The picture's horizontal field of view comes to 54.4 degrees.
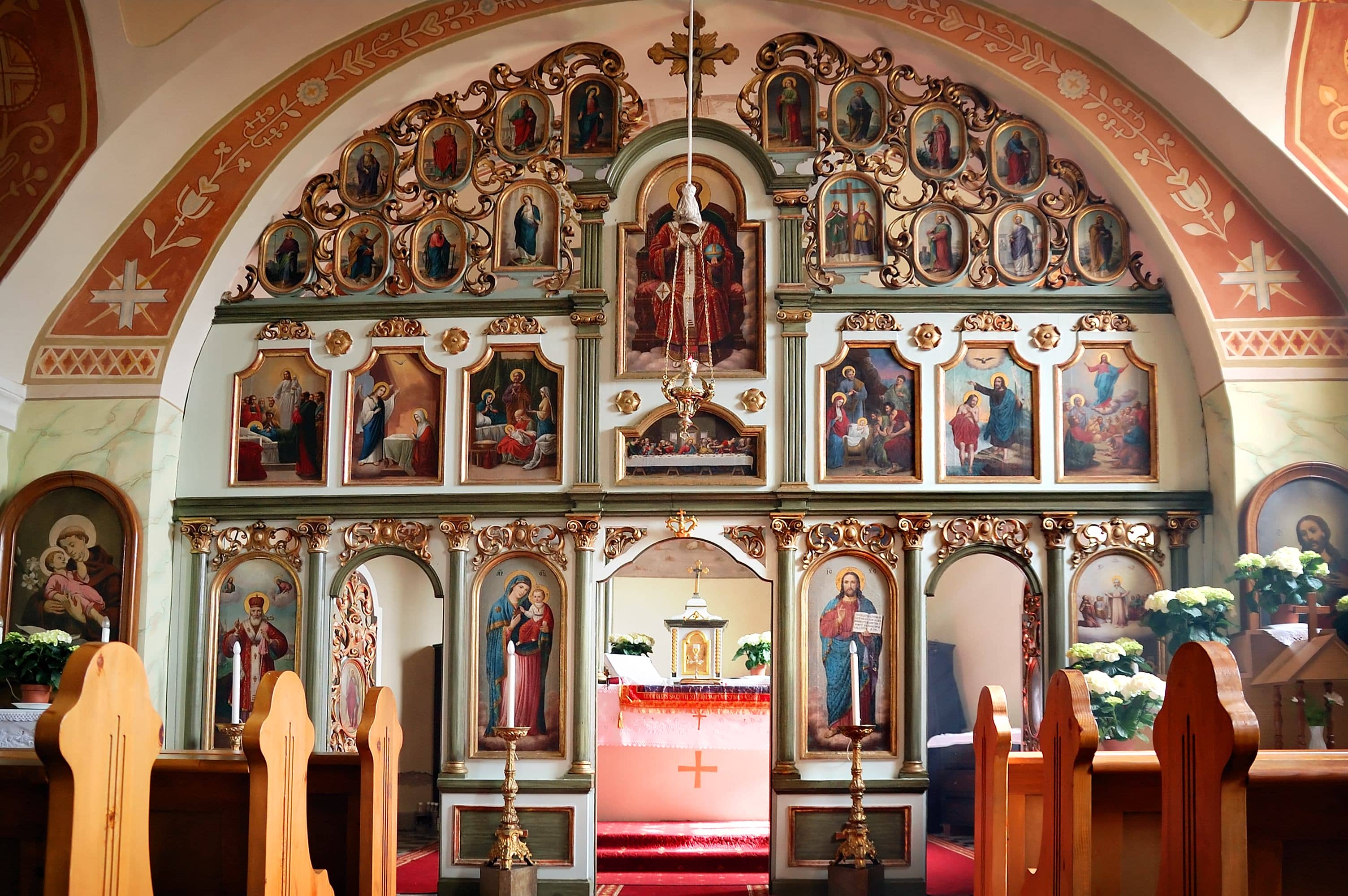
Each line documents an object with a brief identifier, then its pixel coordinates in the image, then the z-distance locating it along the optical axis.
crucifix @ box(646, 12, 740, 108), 10.64
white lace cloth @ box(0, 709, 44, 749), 7.43
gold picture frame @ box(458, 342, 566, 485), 10.47
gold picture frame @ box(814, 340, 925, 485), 10.33
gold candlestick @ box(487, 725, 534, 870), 9.57
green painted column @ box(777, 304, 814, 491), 10.29
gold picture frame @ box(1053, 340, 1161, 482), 10.23
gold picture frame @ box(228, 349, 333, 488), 10.60
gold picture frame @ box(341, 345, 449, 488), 10.52
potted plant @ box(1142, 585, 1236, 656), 9.22
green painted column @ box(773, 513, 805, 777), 10.06
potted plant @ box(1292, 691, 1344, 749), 8.39
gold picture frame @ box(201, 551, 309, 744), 10.33
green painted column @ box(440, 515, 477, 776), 10.22
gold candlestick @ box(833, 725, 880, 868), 9.53
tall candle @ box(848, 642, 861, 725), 9.38
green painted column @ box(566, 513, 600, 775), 10.16
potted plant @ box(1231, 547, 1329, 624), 9.12
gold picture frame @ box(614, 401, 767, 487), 10.37
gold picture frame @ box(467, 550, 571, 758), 10.22
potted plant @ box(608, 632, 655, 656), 12.98
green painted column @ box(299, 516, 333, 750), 10.35
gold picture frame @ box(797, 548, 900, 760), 10.08
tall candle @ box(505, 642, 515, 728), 9.28
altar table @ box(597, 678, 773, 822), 11.73
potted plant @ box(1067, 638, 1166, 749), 8.64
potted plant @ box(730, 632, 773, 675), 13.23
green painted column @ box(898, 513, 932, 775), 10.03
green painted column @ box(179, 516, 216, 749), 10.29
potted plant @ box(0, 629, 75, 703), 7.95
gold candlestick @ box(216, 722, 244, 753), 8.95
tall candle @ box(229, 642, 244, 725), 9.38
